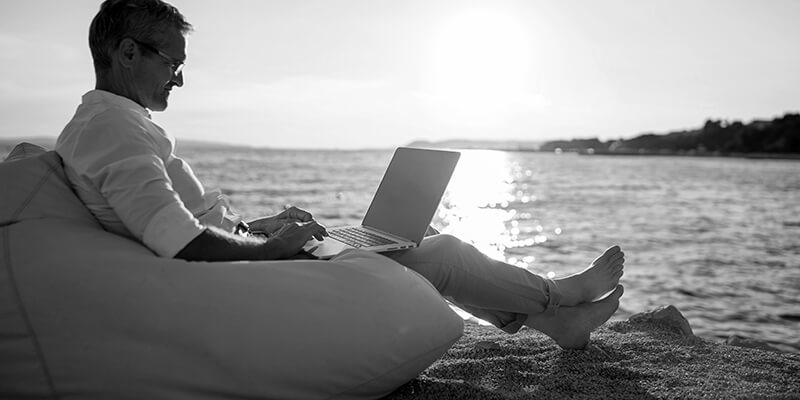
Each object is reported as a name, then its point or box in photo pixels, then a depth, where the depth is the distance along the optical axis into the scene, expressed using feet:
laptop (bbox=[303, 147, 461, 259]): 9.43
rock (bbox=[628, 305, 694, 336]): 12.55
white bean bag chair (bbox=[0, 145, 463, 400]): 6.69
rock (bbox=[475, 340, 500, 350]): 10.80
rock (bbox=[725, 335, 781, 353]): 13.03
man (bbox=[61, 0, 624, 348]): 6.95
